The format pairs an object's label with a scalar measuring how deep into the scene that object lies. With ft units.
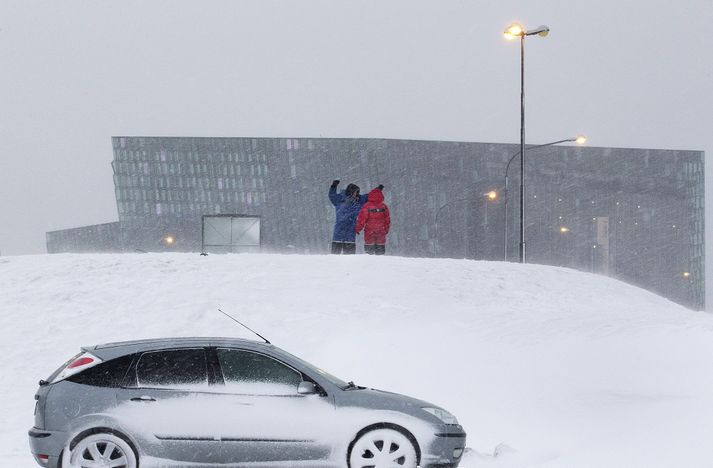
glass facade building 323.57
